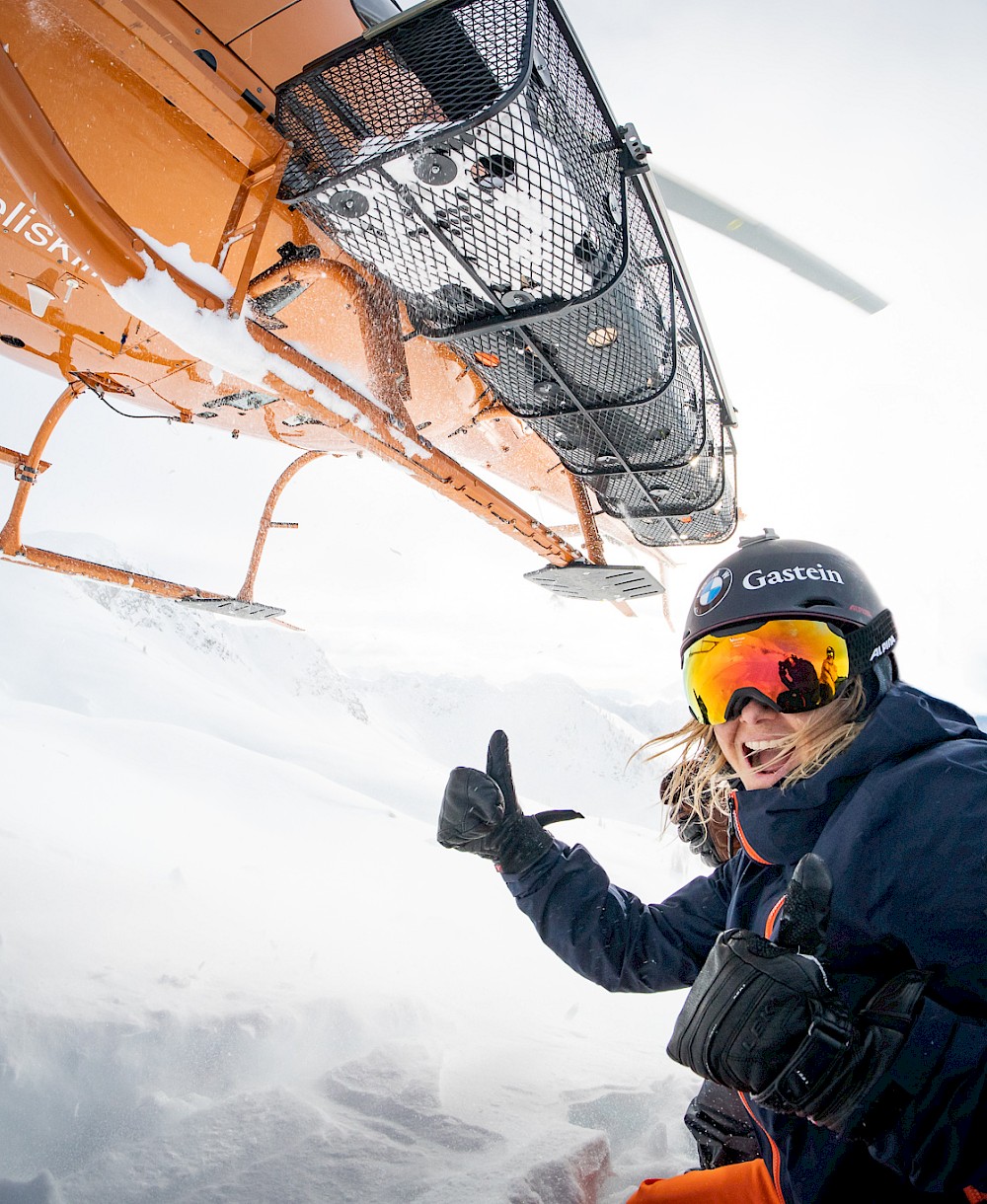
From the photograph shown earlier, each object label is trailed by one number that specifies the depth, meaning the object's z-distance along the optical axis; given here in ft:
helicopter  5.18
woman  2.82
